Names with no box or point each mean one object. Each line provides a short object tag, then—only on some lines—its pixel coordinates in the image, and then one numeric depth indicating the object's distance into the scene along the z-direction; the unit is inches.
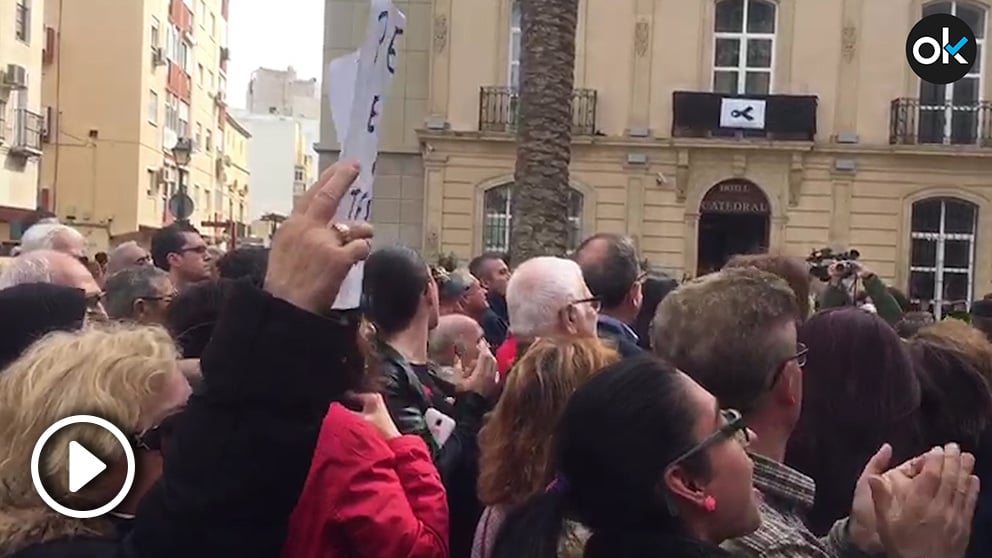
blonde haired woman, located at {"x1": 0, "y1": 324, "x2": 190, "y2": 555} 95.0
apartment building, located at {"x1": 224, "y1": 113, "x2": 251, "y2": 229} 2674.7
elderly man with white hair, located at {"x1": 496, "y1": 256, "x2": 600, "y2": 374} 187.8
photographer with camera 343.3
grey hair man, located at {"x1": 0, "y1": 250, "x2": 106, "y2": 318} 203.5
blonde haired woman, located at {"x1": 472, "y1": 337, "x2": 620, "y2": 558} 126.5
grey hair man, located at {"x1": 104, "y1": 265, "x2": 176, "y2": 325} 217.2
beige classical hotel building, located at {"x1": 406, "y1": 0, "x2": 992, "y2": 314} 971.3
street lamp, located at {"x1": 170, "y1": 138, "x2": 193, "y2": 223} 840.9
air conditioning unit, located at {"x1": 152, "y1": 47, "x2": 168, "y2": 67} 1790.1
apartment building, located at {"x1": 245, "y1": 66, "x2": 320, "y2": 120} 3570.4
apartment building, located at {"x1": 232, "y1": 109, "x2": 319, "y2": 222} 3238.2
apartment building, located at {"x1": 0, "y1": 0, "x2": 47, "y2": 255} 1244.5
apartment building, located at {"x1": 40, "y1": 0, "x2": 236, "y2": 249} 1676.9
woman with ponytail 90.0
